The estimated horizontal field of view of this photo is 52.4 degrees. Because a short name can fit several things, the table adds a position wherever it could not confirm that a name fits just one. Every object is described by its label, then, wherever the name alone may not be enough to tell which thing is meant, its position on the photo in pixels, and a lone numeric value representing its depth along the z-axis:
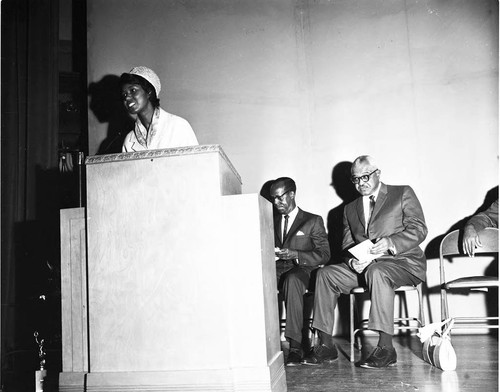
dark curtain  3.69
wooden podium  2.10
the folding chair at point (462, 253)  3.42
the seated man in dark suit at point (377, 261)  3.13
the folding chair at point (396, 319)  3.46
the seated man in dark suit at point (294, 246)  3.60
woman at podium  2.82
